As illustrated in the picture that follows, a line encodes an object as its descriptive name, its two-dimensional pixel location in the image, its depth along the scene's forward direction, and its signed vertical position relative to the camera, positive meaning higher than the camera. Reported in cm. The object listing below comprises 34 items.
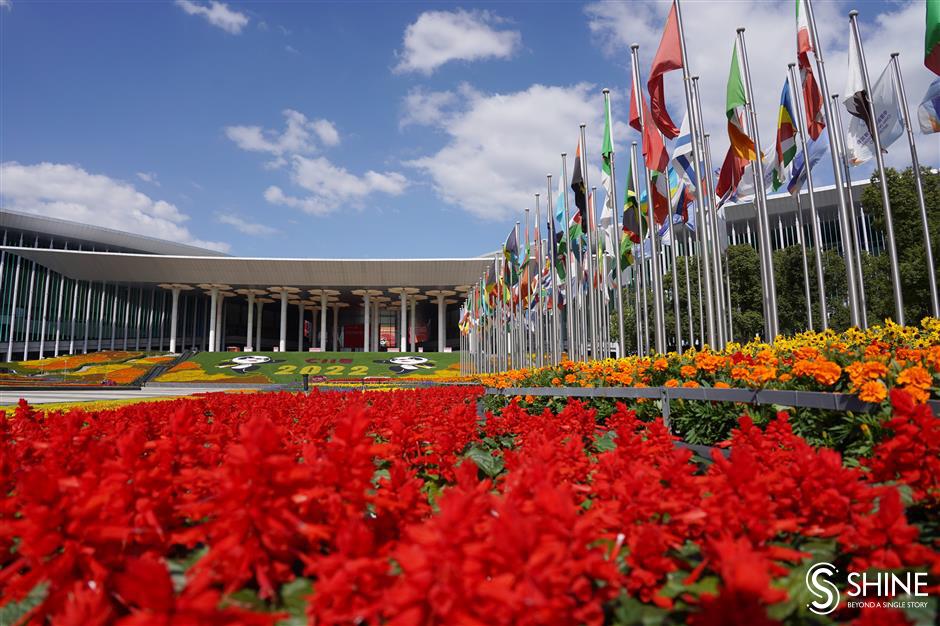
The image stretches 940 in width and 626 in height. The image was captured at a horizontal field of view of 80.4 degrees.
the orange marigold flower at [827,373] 463 -10
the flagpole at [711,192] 1330 +467
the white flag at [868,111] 1286 +611
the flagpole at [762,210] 1292 +361
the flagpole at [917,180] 1268 +432
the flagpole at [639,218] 1711 +449
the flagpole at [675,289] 1623 +264
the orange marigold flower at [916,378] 350 -12
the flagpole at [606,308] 2414 +258
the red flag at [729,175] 1636 +562
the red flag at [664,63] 1326 +717
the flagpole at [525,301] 2596 +325
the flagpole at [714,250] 1273 +268
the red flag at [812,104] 1329 +622
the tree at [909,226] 2327 +575
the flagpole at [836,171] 1164 +401
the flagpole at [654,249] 1456 +316
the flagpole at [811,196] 1323 +469
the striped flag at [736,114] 1345 +617
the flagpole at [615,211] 1697 +505
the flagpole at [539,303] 2360 +272
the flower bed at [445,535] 130 -50
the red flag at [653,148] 1494 +585
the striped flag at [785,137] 1441 +602
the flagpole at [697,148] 1273 +493
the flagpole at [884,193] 1137 +359
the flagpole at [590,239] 1852 +424
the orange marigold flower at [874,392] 366 -21
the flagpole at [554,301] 2197 +252
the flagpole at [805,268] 1666 +292
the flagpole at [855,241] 1219 +279
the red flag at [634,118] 1502 +661
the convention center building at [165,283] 6278 +1070
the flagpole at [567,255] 2077 +421
